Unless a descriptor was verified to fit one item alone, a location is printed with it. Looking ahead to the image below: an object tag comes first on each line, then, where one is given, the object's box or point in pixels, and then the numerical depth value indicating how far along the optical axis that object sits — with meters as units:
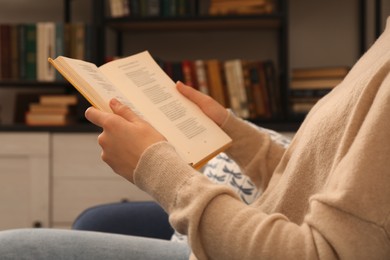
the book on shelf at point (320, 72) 2.30
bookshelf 2.29
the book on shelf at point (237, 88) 2.31
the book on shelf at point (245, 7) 2.30
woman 0.63
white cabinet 2.23
